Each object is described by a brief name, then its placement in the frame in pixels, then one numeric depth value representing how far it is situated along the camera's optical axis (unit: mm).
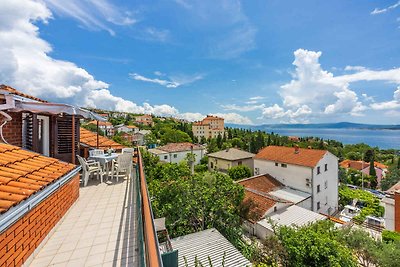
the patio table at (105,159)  7080
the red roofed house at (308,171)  21406
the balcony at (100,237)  2926
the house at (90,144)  9750
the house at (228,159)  34500
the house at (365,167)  53691
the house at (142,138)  58438
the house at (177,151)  41794
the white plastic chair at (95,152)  8095
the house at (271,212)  14664
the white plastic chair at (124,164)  7465
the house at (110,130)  68669
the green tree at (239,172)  29828
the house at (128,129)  78875
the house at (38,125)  4719
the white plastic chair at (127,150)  9302
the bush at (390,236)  13852
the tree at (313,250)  8469
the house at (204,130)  100812
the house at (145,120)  109375
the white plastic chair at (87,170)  6632
